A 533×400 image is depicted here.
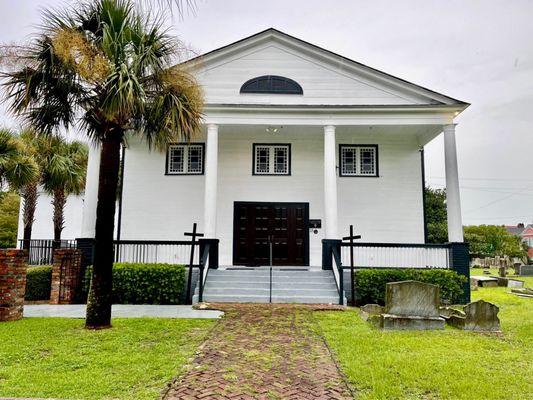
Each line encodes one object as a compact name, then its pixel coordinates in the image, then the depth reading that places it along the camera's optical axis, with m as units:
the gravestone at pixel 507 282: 16.86
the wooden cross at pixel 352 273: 10.66
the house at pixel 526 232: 66.38
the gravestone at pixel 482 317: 7.41
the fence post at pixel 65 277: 10.60
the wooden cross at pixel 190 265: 10.62
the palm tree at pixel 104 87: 6.85
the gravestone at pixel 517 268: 23.61
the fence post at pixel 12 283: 7.94
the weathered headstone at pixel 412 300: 7.69
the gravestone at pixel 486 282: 17.05
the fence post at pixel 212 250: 11.61
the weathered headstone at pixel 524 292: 13.11
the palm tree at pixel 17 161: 13.35
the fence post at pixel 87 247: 11.42
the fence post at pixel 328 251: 11.73
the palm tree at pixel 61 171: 15.72
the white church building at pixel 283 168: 13.86
